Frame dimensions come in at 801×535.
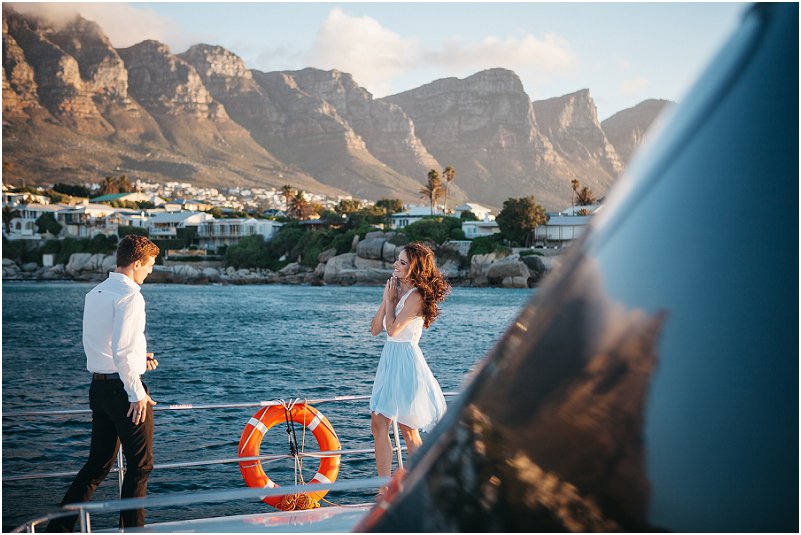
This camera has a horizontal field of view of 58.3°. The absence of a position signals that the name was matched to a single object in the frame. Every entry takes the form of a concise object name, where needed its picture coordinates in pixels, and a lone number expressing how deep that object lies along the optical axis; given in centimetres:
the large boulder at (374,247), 8262
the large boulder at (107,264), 9389
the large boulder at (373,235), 8391
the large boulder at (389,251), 8156
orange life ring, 534
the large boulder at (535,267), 7519
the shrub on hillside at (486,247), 7819
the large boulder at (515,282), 7700
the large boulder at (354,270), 8275
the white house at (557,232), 8488
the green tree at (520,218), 8100
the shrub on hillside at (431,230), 8406
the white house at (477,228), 8638
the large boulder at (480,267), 7781
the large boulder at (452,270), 7975
